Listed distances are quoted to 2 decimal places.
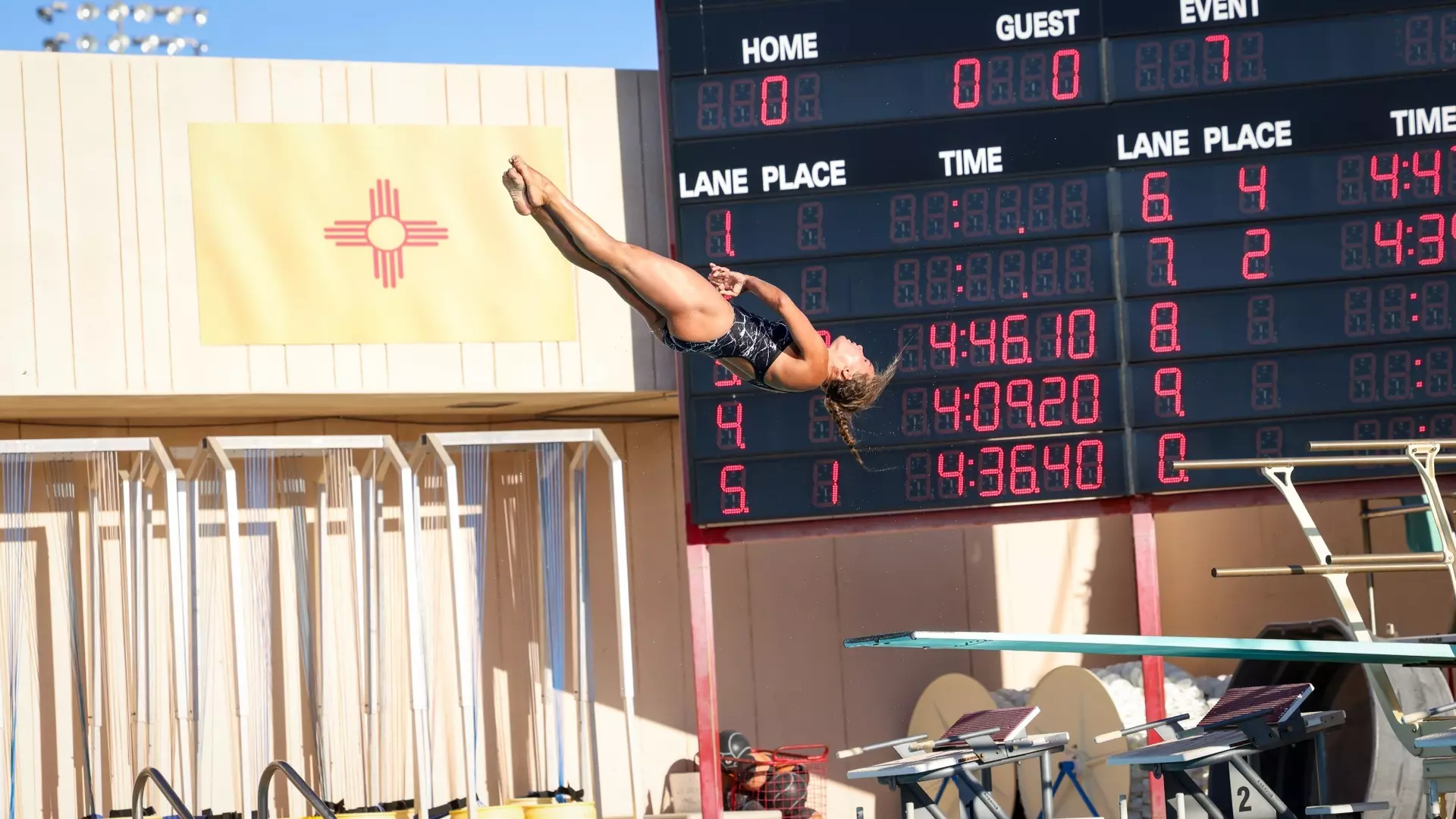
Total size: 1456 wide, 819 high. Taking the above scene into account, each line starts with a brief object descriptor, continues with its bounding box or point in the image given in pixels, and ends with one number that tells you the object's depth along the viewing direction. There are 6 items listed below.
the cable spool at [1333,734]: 14.98
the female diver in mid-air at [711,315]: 9.59
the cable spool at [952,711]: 17.78
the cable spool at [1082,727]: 16.48
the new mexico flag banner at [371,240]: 15.62
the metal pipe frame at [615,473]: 15.38
